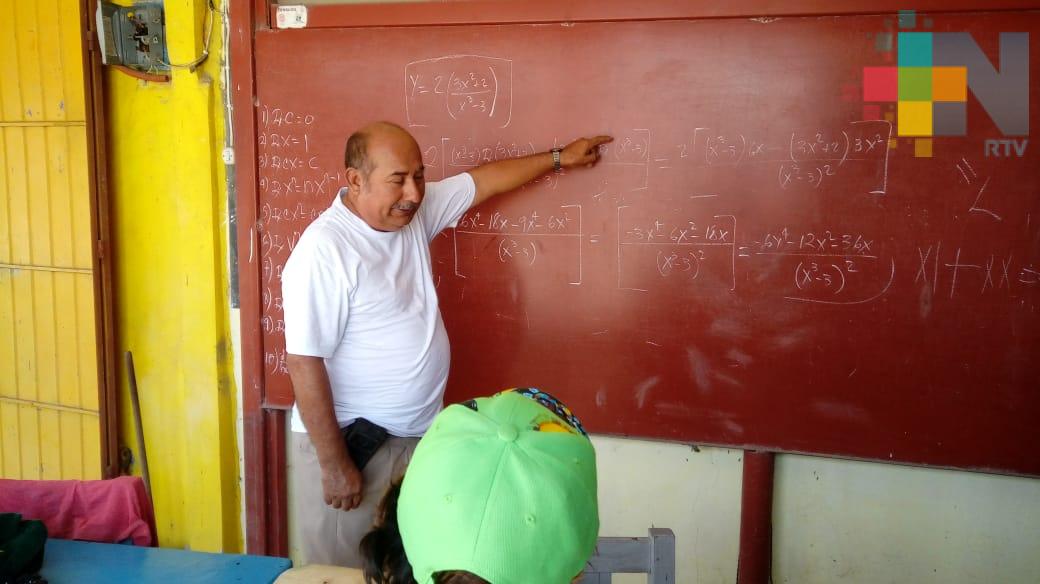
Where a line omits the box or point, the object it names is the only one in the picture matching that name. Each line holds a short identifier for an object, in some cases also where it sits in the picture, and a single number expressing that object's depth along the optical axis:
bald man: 2.16
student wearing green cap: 0.93
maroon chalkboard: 2.33
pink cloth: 1.84
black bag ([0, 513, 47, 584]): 1.51
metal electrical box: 3.04
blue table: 1.61
